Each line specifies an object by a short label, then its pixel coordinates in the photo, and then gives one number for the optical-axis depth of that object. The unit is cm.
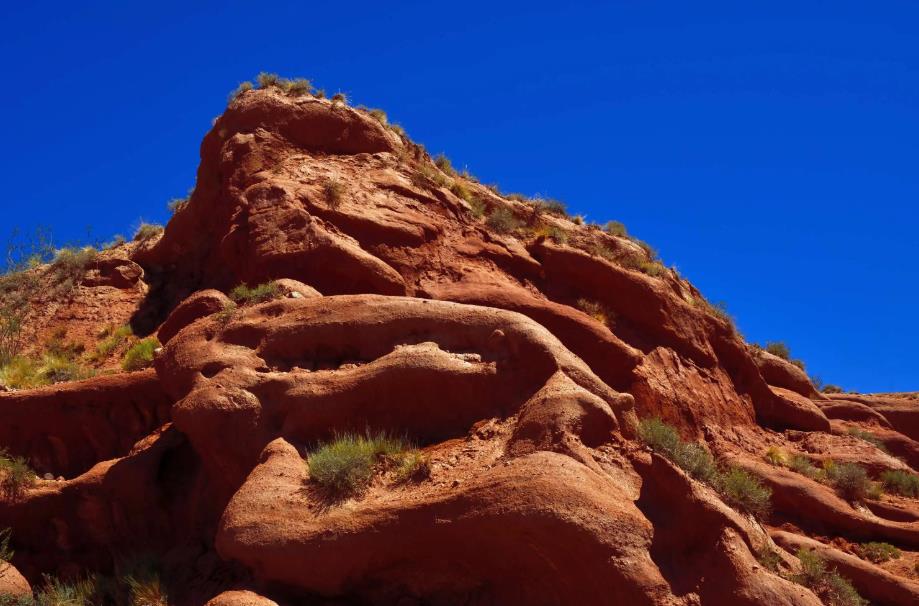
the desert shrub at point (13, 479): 1280
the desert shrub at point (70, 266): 2145
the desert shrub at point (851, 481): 1596
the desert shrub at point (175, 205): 2294
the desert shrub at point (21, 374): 1653
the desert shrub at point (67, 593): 1039
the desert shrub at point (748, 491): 1277
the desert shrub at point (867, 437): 2030
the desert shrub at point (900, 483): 1748
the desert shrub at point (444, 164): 2223
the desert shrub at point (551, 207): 2252
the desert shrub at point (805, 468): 1677
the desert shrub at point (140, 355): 1574
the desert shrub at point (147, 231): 2279
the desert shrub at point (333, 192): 1689
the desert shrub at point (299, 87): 2008
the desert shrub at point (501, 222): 1906
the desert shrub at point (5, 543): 1147
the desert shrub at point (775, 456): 1736
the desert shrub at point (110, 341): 1811
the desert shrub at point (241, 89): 2005
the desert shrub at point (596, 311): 1752
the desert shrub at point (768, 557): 980
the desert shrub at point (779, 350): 2609
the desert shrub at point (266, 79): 2023
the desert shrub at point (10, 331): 1889
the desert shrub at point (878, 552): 1444
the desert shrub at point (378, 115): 2088
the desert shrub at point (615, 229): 2294
